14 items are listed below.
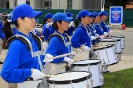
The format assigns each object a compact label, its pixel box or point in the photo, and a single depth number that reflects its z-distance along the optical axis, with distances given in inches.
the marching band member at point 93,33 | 372.5
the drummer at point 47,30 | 471.8
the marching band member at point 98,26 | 450.0
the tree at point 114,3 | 2061.1
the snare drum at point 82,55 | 294.4
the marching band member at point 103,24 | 498.3
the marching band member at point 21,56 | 143.4
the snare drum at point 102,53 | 316.2
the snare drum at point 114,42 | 401.6
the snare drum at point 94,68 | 233.0
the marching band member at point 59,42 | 231.8
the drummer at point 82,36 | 310.7
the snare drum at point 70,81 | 175.3
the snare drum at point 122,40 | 470.4
